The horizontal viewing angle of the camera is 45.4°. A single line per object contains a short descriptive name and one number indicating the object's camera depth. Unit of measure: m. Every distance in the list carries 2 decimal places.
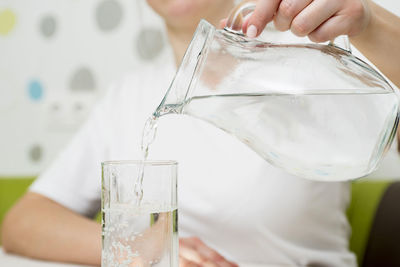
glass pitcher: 0.47
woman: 0.92
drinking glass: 0.45
